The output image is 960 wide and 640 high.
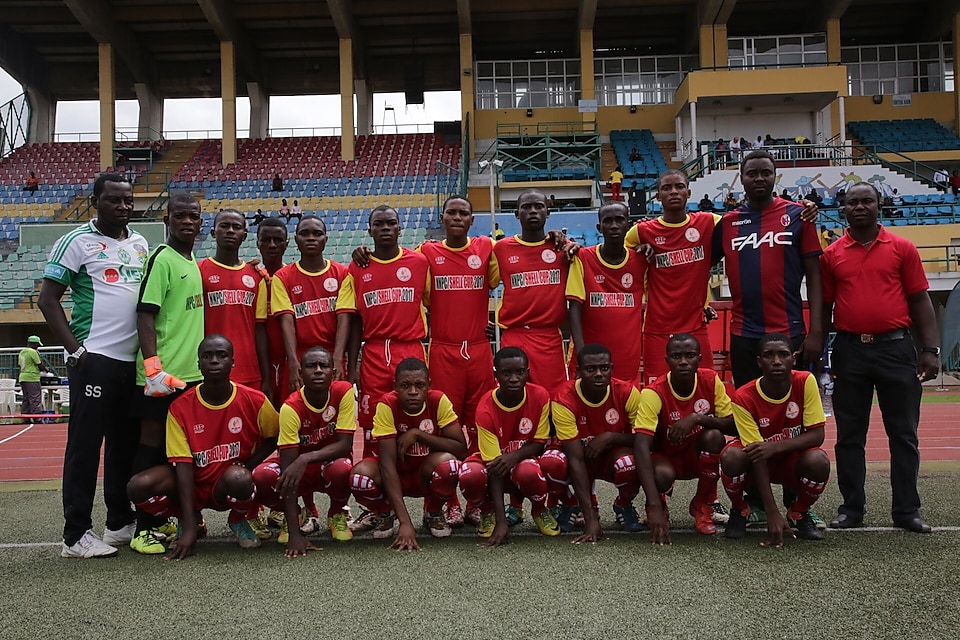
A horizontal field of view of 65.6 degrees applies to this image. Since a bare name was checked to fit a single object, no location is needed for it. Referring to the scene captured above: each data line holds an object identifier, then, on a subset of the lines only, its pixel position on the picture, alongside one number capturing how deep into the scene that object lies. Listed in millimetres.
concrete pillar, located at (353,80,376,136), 30062
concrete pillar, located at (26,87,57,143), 31672
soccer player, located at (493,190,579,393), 4875
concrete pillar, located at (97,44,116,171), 27625
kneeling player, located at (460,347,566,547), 4238
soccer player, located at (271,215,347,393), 4945
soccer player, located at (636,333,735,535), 4246
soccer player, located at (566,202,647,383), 4891
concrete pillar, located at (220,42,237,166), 27672
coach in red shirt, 4316
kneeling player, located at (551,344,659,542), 4285
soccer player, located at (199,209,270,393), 4727
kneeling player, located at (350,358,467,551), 4261
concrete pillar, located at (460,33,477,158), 28047
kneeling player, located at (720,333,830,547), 4051
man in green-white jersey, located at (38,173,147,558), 4102
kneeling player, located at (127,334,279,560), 4152
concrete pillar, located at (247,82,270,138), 30766
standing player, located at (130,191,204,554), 4180
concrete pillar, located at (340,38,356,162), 27391
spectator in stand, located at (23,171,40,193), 26891
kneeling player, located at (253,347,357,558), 4152
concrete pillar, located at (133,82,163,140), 30516
